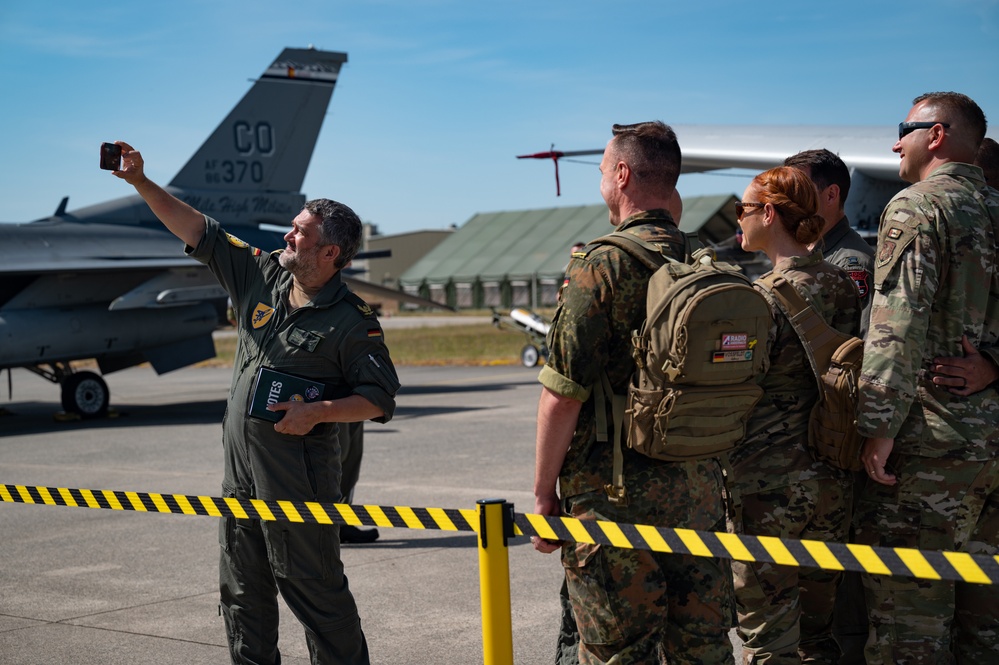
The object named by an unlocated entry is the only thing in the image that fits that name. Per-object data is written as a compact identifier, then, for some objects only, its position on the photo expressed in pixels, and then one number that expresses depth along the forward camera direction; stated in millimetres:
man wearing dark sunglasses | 3271
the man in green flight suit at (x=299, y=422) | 3828
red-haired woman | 3508
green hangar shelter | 57625
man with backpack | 2965
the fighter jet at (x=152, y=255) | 15234
